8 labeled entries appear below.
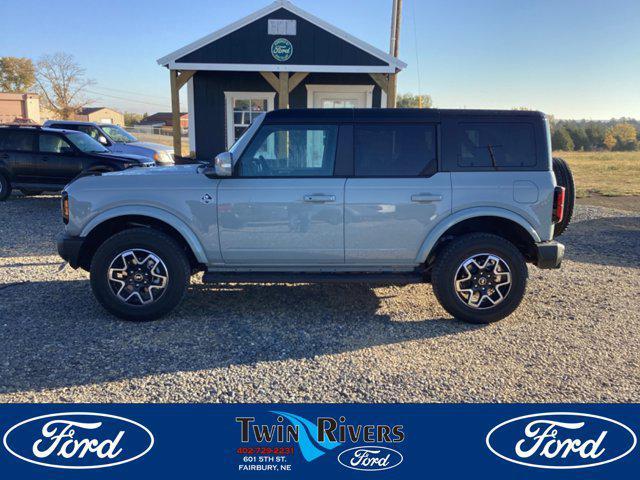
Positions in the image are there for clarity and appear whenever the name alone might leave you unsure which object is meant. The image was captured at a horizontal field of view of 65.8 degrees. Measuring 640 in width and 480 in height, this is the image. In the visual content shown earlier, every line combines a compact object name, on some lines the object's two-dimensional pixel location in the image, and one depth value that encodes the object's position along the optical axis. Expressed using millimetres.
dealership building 11023
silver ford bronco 4402
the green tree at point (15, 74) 65250
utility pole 14867
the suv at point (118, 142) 14242
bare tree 54531
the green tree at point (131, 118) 95938
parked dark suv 10945
